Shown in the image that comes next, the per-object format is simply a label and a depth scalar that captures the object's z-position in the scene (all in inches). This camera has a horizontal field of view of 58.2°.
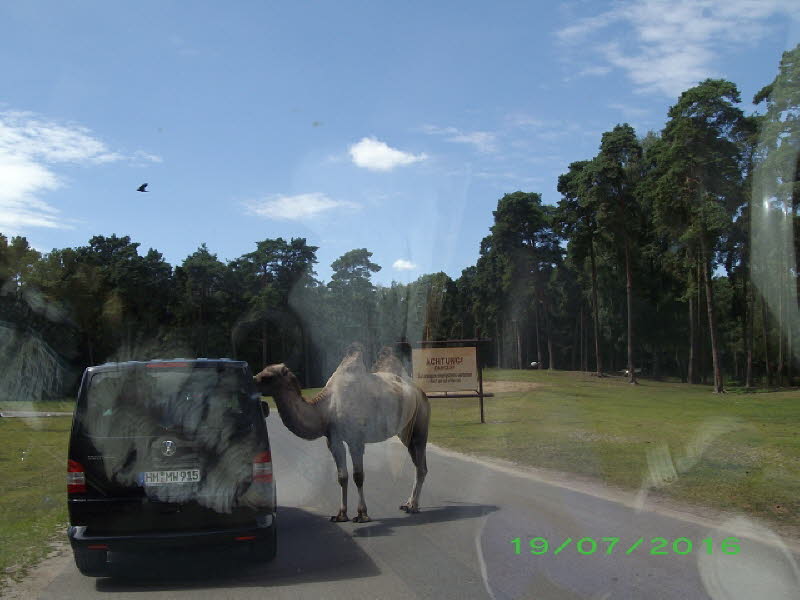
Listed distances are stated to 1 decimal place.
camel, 361.1
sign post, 988.6
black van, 258.8
